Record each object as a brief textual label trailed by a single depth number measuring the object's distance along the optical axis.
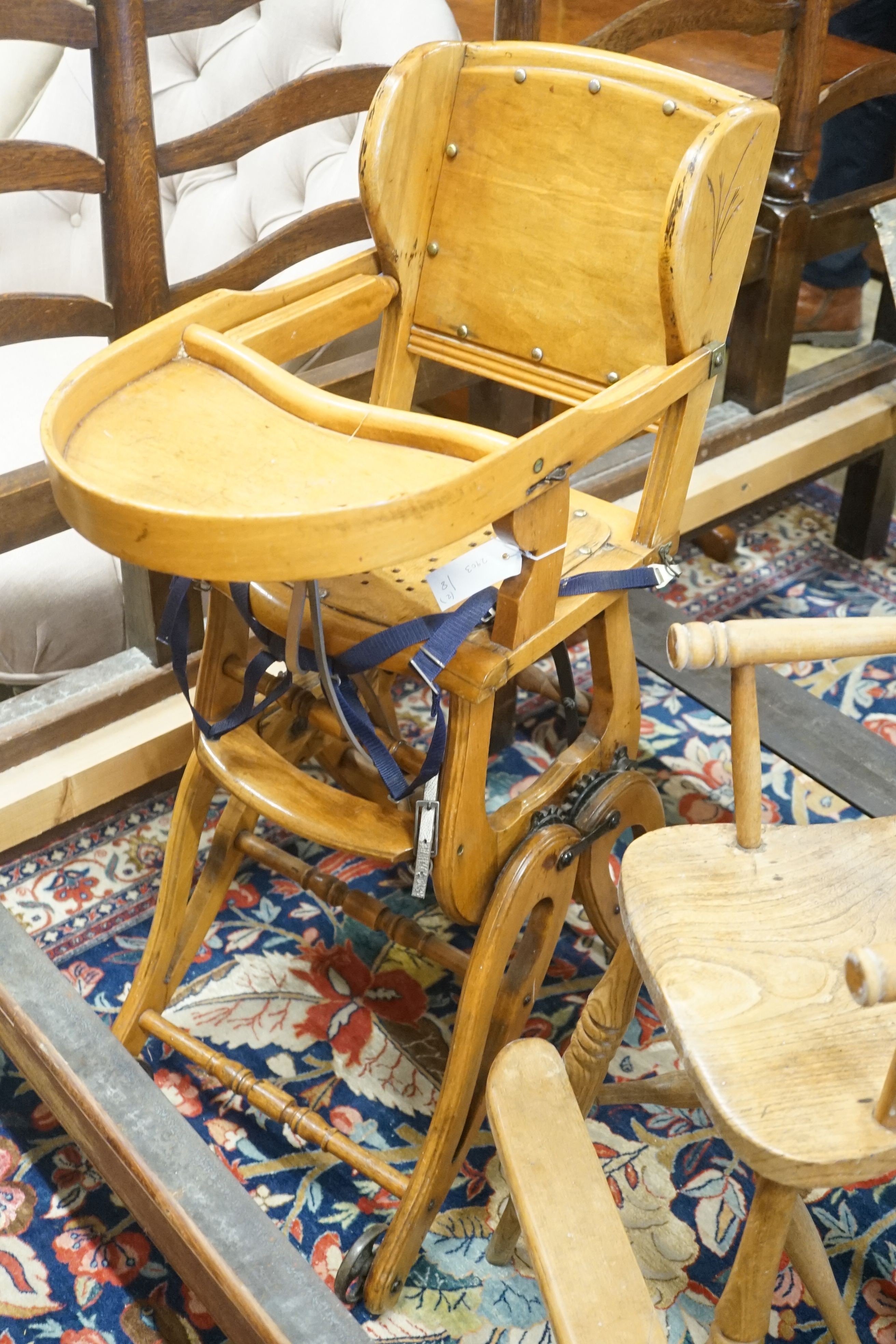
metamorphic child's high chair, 1.08
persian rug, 1.40
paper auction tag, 1.19
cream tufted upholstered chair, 1.88
